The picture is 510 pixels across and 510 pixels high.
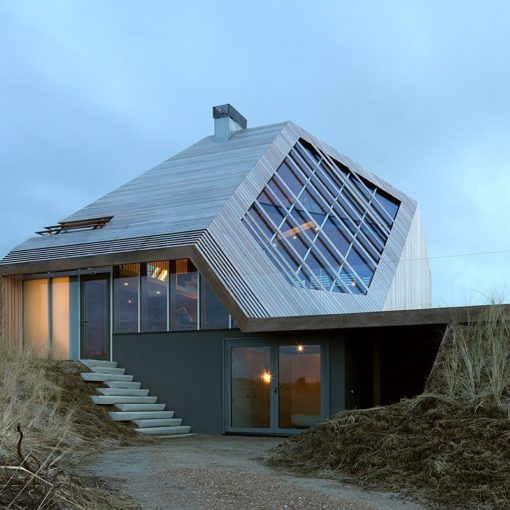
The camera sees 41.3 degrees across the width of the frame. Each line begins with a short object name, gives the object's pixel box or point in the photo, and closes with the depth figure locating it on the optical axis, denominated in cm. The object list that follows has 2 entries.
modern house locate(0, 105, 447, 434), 1224
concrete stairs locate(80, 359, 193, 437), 1209
